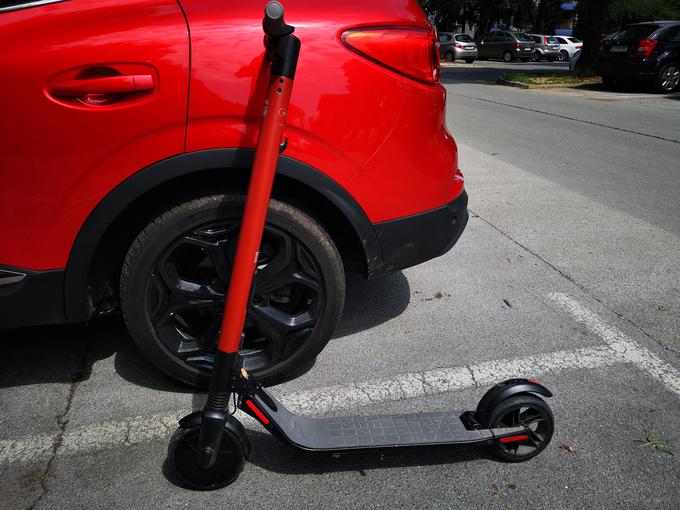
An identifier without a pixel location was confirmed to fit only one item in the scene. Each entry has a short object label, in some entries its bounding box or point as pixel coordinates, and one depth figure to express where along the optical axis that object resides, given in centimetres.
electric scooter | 169
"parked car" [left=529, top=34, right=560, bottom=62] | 3125
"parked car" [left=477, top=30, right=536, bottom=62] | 3105
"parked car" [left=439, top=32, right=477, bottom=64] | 3067
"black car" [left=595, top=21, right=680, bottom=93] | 1313
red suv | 191
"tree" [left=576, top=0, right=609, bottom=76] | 1689
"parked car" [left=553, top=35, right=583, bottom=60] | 3220
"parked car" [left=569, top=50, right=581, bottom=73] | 1881
